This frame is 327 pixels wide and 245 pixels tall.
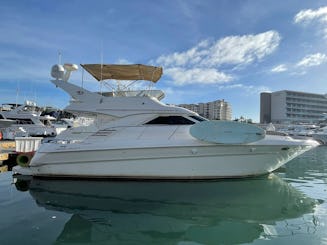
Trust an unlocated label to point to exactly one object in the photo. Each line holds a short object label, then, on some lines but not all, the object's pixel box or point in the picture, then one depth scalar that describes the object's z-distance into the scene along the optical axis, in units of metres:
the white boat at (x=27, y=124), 28.62
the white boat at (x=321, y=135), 33.80
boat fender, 10.08
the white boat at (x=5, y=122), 17.23
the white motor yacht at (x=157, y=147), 8.47
